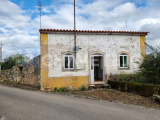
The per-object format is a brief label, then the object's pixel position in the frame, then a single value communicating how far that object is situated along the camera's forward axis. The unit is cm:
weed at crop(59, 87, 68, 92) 1071
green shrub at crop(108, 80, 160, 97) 820
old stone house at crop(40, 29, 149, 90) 1089
